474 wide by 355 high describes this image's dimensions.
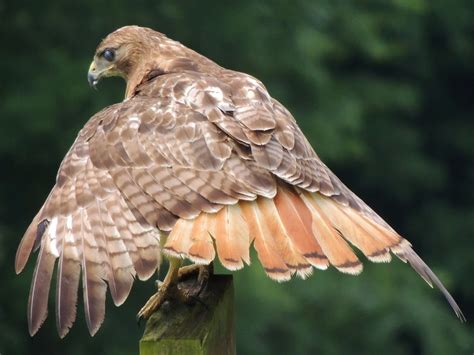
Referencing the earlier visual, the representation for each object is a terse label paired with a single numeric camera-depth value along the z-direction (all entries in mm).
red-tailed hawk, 8703
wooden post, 7703
